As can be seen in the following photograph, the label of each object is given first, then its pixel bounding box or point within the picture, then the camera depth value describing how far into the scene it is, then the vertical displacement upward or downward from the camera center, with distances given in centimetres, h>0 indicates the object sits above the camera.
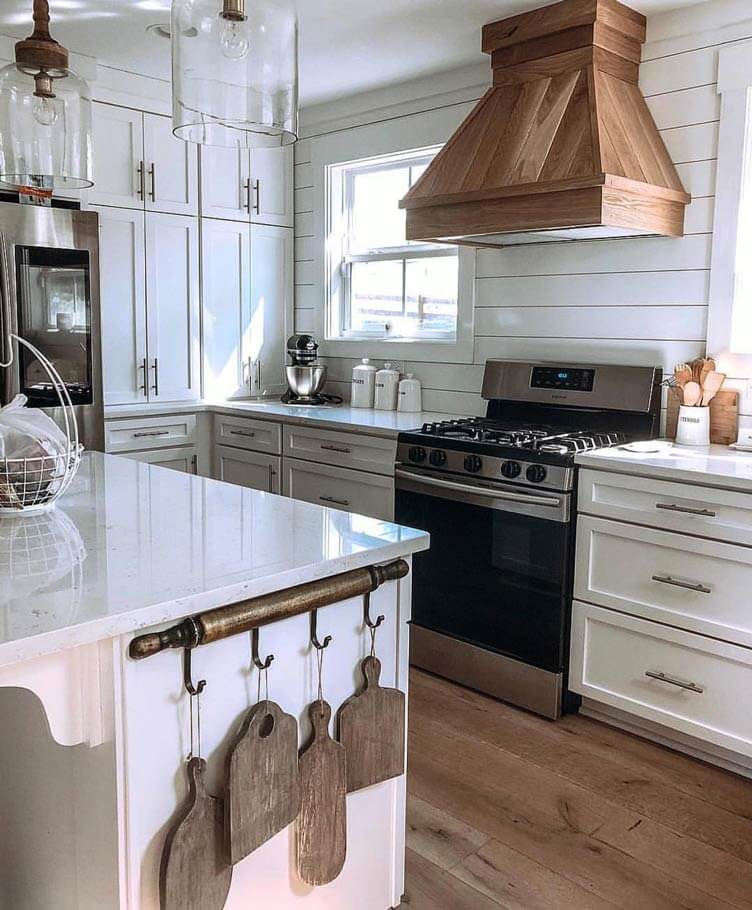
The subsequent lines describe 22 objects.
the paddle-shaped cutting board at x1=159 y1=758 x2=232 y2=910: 138 -84
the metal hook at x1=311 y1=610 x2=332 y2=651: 160 -55
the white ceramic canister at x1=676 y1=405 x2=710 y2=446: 300 -28
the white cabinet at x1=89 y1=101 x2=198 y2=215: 396 +79
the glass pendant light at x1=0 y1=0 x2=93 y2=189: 166 +42
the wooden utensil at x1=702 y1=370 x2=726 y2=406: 300 -13
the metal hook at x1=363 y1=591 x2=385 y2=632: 169 -54
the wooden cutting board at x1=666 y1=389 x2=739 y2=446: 306 -25
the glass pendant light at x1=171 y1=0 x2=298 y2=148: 142 +45
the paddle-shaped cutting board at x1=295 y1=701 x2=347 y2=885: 161 -87
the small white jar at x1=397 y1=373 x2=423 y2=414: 411 -27
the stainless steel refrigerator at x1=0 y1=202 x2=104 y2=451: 344 +11
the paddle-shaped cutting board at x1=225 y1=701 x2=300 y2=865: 145 -76
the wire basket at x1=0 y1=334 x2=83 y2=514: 176 -31
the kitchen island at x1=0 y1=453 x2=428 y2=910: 131 -57
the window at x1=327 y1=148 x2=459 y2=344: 416 +36
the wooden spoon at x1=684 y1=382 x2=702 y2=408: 301 -17
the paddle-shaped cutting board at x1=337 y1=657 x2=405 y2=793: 169 -77
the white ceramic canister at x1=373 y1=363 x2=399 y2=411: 419 -25
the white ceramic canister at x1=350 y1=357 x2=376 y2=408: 427 -23
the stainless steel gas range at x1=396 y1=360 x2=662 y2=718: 290 -64
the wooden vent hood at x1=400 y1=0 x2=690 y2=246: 288 +68
